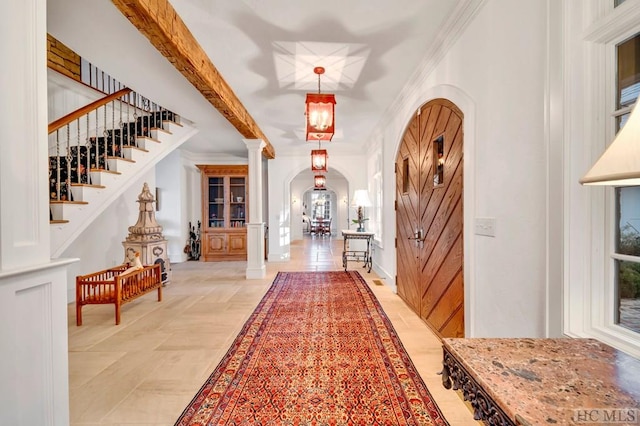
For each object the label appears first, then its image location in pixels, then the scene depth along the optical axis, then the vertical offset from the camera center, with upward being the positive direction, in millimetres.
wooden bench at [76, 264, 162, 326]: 3102 -930
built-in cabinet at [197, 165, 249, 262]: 7102 -10
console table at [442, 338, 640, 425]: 662 -483
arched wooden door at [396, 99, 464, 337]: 2393 -65
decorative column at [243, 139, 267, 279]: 5256 -126
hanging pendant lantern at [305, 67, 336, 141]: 2861 +1020
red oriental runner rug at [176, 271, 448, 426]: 1710 -1247
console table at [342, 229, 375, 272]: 5637 -530
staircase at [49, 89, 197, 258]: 2961 +699
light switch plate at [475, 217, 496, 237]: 1905 -110
